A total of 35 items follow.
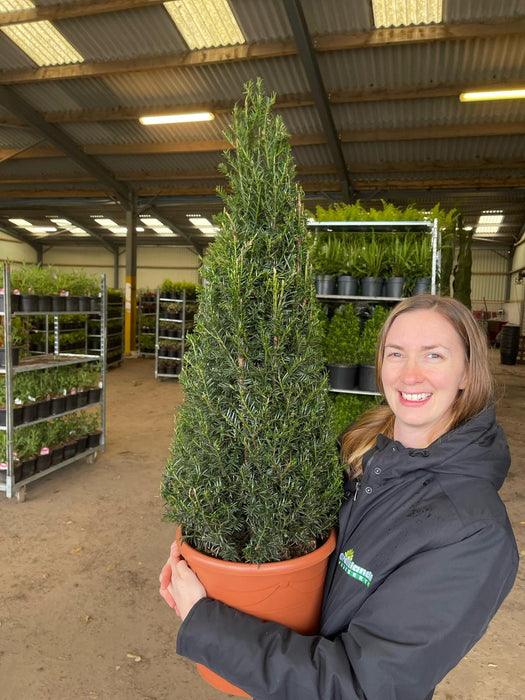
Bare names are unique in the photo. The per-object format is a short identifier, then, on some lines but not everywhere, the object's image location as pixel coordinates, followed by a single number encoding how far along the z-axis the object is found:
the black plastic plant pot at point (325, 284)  4.00
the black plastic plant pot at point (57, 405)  4.36
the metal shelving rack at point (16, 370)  3.86
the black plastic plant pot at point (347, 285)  3.97
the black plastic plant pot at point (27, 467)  4.12
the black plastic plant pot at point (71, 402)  4.53
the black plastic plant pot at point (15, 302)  4.19
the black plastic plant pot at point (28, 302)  4.28
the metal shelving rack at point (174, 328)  9.87
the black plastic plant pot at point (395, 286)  3.88
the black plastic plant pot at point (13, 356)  3.94
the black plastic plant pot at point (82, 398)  4.71
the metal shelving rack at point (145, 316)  12.98
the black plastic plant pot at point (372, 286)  3.93
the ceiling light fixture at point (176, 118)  8.13
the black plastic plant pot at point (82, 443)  4.79
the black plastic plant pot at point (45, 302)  4.43
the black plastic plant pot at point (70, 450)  4.61
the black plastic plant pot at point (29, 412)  4.09
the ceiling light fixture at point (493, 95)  6.84
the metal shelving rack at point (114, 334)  10.89
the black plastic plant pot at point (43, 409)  4.23
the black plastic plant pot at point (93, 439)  4.95
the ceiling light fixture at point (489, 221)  15.21
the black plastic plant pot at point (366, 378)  3.93
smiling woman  0.75
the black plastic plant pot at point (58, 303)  4.60
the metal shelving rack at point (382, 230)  3.71
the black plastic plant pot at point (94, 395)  4.89
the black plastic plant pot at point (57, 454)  4.45
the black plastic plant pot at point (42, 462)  4.30
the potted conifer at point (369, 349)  3.92
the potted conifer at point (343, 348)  3.97
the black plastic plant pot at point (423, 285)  3.90
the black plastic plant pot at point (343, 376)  3.93
